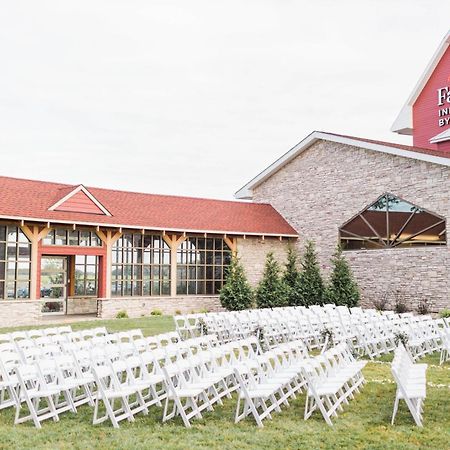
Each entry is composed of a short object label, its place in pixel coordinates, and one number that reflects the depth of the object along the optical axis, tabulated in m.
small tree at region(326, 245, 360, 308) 21.17
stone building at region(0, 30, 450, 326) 18.61
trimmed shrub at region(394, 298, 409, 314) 20.21
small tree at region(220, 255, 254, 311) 21.14
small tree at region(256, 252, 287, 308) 21.41
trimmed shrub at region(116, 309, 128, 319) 19.53
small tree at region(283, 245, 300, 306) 22.02
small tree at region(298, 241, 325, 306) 21.97
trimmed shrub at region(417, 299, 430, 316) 19.69
